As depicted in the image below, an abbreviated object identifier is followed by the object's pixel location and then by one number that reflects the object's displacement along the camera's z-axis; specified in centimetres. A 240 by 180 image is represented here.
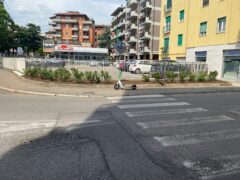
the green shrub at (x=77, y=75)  1338
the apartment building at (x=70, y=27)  8188
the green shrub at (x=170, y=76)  1469
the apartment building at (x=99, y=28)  9991
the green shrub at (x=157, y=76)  1427
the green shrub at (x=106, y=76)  1357
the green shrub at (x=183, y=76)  1499
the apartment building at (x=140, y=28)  4481
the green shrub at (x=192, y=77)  1535
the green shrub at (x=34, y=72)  1449
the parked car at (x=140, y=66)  2325
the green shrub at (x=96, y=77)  1337
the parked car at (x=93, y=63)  1487
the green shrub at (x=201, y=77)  1550
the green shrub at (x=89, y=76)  1331
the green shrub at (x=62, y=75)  1343
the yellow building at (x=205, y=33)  1939
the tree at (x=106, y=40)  7756
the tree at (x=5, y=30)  3989
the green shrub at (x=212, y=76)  1608
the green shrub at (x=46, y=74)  1357
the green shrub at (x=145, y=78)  1420
